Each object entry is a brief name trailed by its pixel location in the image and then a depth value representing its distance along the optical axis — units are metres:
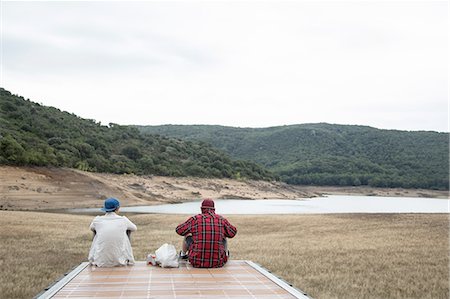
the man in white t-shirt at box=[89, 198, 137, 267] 9.26
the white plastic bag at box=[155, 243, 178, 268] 9.12
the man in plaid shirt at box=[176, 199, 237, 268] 9.22
